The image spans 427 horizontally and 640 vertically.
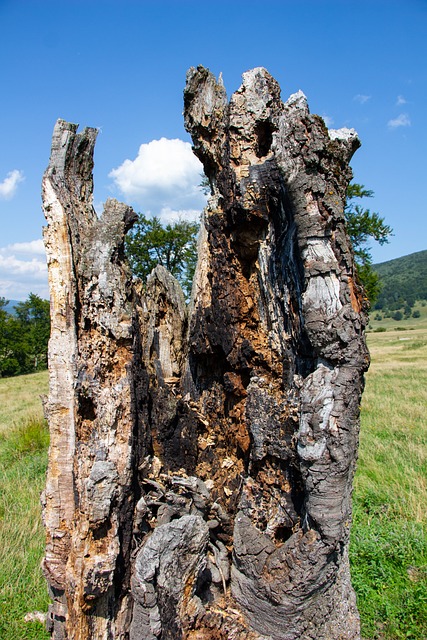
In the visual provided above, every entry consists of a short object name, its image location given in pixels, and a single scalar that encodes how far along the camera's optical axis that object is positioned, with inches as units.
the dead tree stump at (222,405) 87.4
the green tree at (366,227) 771.6
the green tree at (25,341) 1627.7
